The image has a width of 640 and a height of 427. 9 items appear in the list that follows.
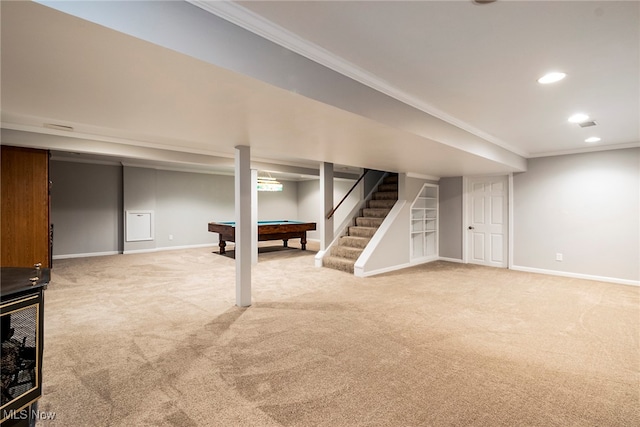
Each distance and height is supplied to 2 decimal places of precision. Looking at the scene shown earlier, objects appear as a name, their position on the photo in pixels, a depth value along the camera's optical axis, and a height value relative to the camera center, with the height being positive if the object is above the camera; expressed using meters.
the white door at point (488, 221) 6.25 -0.21
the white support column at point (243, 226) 3.69 -0.17
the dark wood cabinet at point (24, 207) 4.69 +0.10
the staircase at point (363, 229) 5.96 -0.39
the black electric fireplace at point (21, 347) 1.43 -0.69
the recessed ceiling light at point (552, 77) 2.34 +1.05
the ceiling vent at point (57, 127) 3.68 +1.08
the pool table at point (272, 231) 7.18 -0.47
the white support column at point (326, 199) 6.45 +0.27
